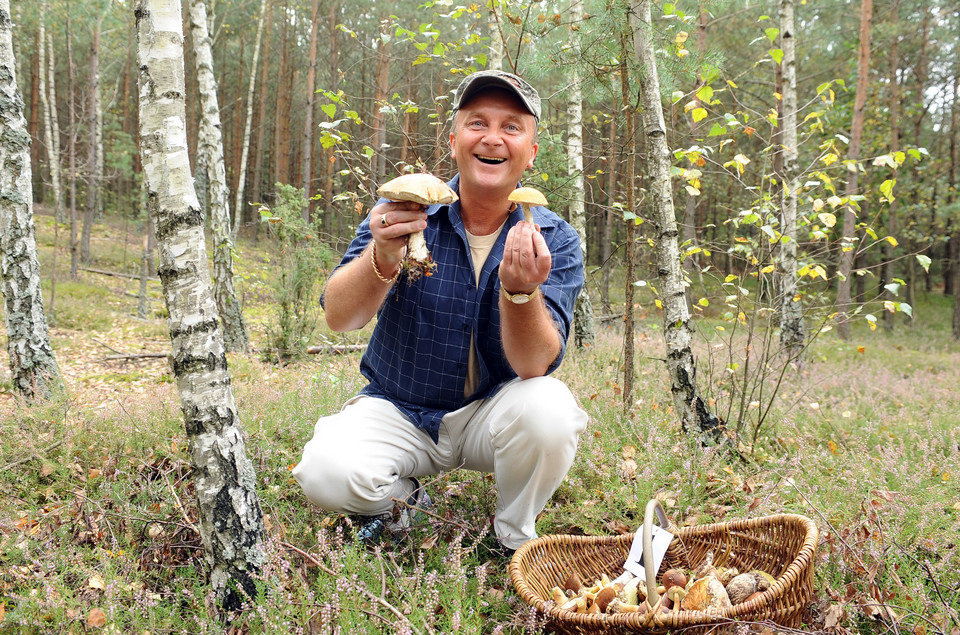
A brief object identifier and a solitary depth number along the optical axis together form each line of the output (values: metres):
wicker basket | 1.78
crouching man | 2.39
